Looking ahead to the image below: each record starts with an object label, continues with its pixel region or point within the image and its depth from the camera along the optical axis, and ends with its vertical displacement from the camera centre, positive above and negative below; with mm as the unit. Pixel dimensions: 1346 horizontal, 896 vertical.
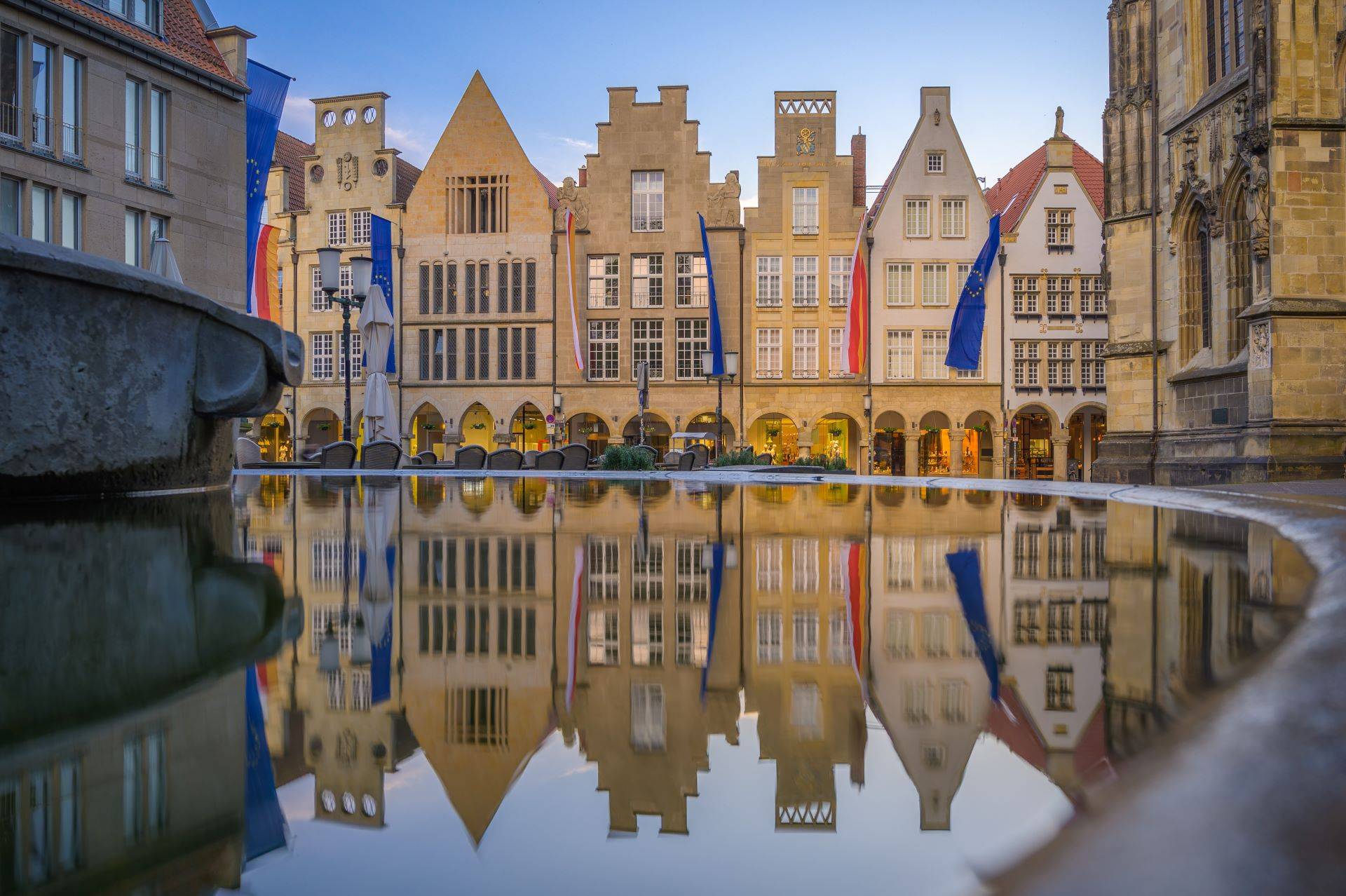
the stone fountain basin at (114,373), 5438 +487
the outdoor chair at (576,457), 20031 -96
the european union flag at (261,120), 22609 +7515
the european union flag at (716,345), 36906 +4003
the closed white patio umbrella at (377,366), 21344 +1914
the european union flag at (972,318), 38062 +5118
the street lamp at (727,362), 31250 +2800
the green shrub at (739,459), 21969 -140
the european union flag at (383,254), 38875 +7811
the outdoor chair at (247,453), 21234 -25
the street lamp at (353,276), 17328 +3098
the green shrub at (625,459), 17250 -107
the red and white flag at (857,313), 37375 +5226
